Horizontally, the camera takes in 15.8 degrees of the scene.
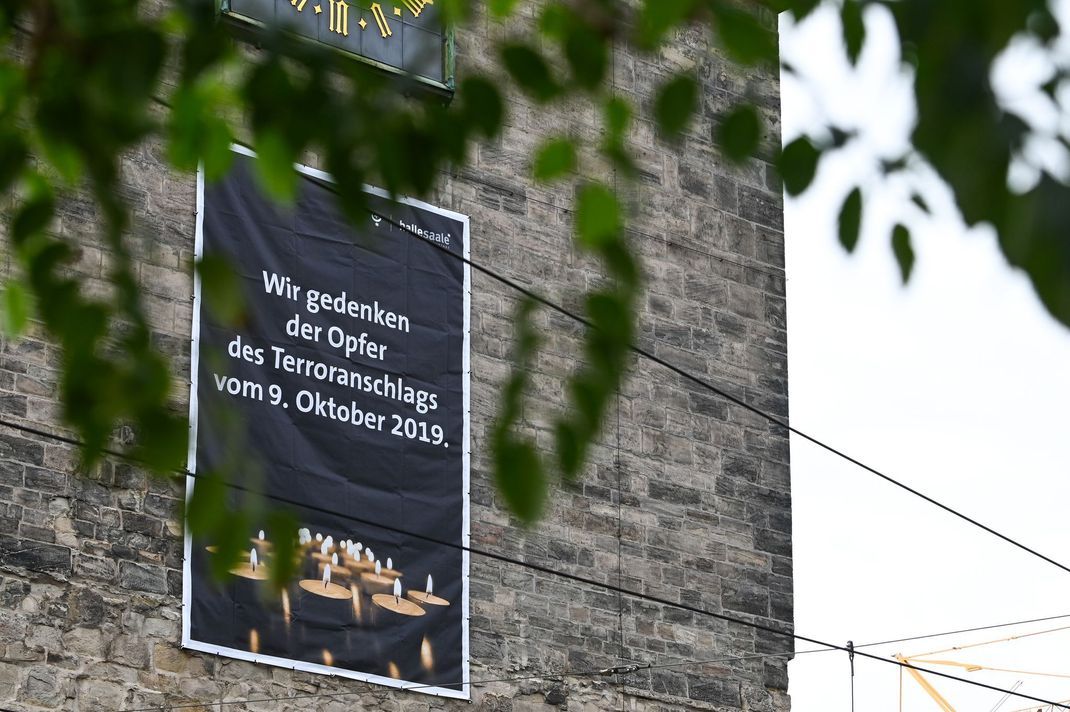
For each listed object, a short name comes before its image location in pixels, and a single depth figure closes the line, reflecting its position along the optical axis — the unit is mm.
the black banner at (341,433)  24707
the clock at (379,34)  27085
